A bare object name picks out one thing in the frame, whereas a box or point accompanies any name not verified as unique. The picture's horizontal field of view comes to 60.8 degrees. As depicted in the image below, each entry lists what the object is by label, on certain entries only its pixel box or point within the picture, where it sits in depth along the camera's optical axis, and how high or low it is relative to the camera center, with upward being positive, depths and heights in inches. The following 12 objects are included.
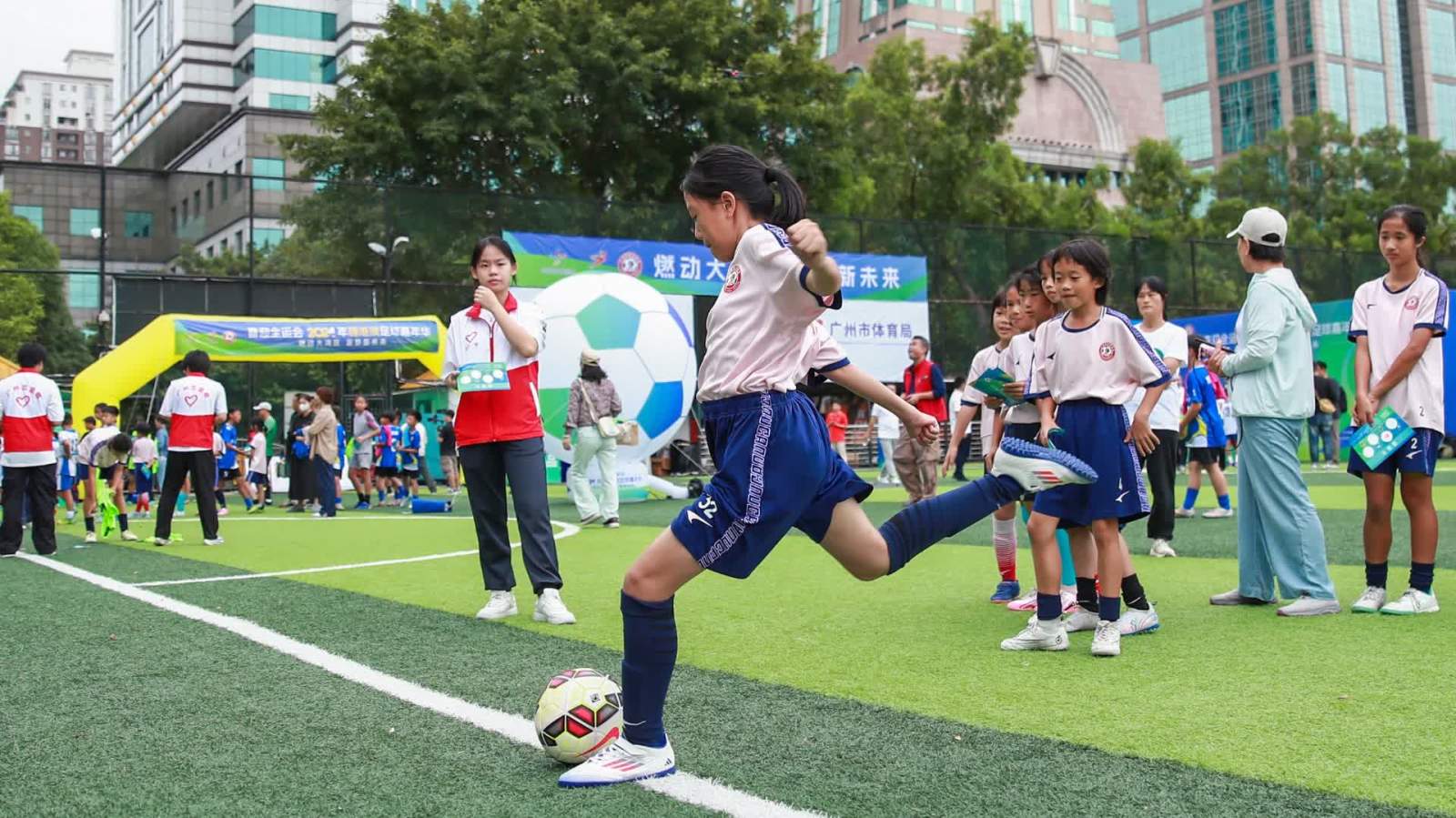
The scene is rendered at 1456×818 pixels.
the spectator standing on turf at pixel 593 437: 504.1 +11.8
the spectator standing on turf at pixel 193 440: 425.1 +13.6
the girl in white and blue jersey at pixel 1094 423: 194.2 +3.7
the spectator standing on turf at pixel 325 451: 610.5 +11.6
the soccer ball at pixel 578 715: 128.2 -26.4
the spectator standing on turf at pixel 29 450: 409.1 +11.8
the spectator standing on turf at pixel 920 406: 438.3 +17.0
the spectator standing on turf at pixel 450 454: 888.9 +11.9
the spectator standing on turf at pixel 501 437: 228.7 +5.8
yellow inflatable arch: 706.8 +81.6
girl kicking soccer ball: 123.5 -0.2
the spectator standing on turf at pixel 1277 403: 223.9 +6.6
